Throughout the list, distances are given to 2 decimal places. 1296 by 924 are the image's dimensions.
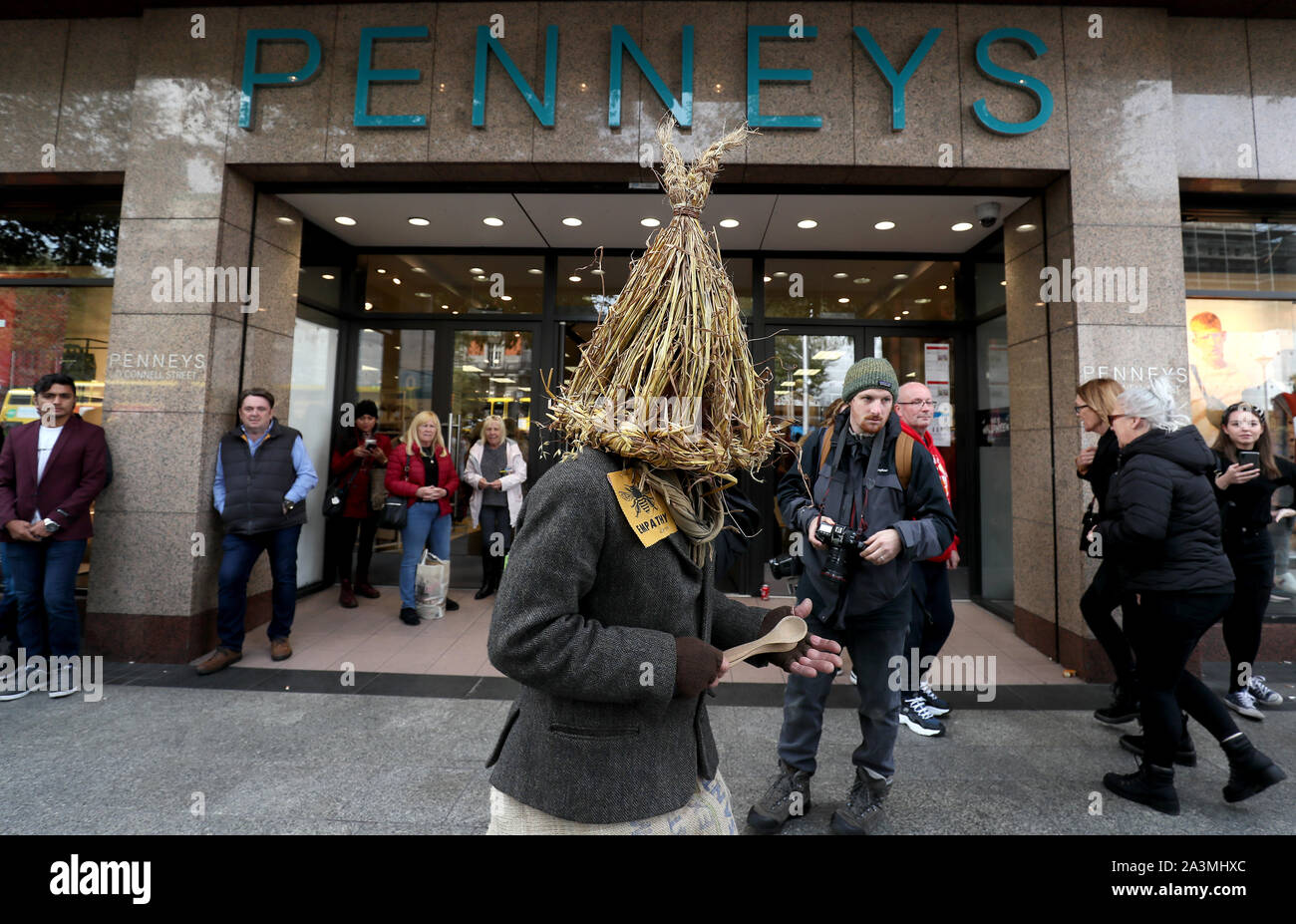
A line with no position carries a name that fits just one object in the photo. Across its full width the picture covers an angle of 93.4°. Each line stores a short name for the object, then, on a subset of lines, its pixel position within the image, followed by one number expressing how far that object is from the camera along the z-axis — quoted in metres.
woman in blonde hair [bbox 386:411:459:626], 5.84
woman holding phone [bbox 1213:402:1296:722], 4.00
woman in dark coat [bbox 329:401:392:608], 6.37
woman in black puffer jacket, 2.76
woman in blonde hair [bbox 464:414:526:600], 6.60
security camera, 5.46
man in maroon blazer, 4.16
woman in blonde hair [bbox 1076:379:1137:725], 3.53
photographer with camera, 2.62
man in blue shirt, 4.62
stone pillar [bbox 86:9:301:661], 4.70
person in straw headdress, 1.16
